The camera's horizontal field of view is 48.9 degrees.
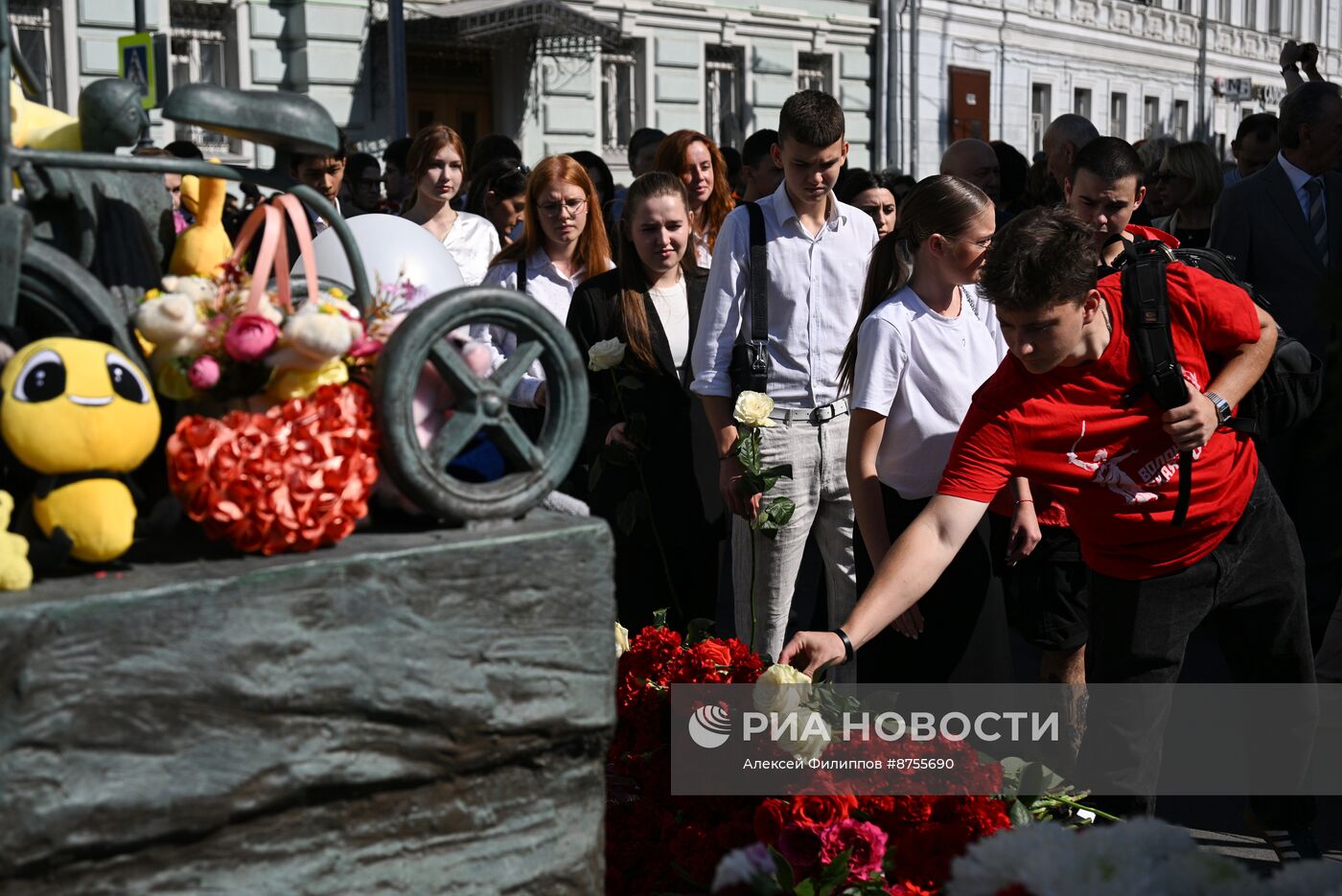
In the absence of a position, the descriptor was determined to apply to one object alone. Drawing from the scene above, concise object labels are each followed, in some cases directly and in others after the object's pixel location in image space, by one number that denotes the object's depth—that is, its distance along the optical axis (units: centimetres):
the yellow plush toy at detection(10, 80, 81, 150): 187
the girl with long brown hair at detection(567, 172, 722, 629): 451
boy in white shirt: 445
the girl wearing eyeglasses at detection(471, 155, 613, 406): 510
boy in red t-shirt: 294
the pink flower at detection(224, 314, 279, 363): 169
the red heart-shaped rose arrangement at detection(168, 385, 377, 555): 160
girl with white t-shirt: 364
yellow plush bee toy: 158
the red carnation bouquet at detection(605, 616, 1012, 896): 224
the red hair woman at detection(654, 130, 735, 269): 603
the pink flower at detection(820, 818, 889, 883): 225
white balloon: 213
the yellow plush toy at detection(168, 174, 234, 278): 199
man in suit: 550
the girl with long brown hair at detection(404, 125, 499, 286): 588
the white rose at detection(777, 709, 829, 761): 246
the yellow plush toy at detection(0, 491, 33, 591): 150
